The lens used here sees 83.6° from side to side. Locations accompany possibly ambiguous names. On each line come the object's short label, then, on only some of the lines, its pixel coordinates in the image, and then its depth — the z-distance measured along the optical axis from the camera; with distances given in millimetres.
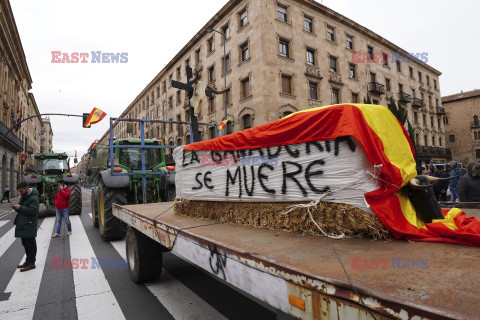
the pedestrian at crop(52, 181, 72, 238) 7918
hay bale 2232
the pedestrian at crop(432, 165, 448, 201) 9062
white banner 2334
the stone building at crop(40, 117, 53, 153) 78000
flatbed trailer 1085
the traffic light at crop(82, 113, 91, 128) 16188
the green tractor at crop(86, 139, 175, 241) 6543
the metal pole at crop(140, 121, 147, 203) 6443
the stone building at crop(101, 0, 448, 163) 19656
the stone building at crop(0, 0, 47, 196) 23730
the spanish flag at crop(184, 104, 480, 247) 2111
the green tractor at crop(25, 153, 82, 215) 11750
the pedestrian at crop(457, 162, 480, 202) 5223
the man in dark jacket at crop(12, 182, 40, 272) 5129
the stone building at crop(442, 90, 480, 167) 44281
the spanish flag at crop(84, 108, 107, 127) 14550
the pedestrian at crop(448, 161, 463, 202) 9102
